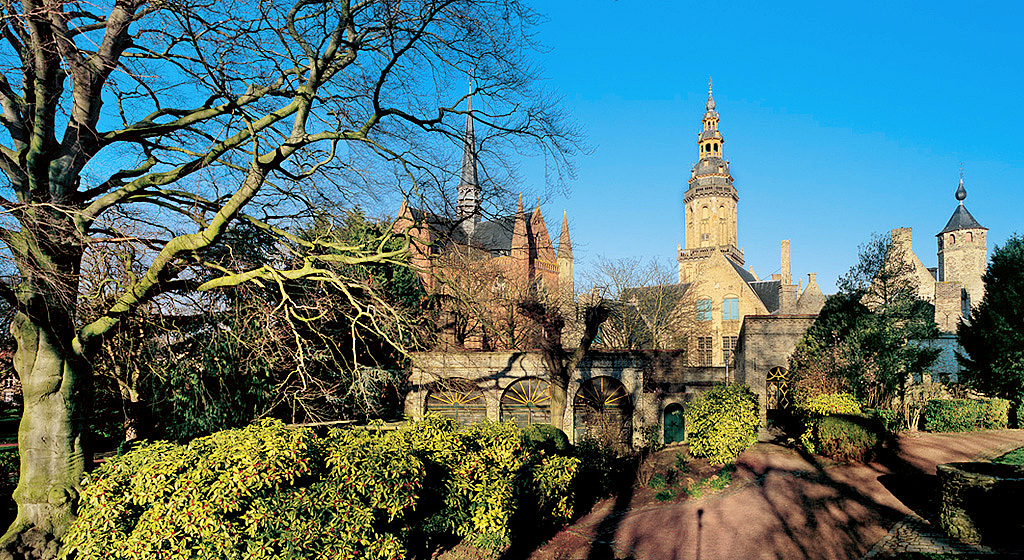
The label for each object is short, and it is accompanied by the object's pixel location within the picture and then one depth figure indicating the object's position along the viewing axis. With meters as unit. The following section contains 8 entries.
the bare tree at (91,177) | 6.27
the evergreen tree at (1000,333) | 19.00
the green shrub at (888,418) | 15.00
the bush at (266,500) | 5.57
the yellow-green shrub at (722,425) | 13.27
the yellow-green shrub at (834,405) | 13.90
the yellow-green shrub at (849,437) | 12.40
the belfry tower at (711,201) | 75.19
